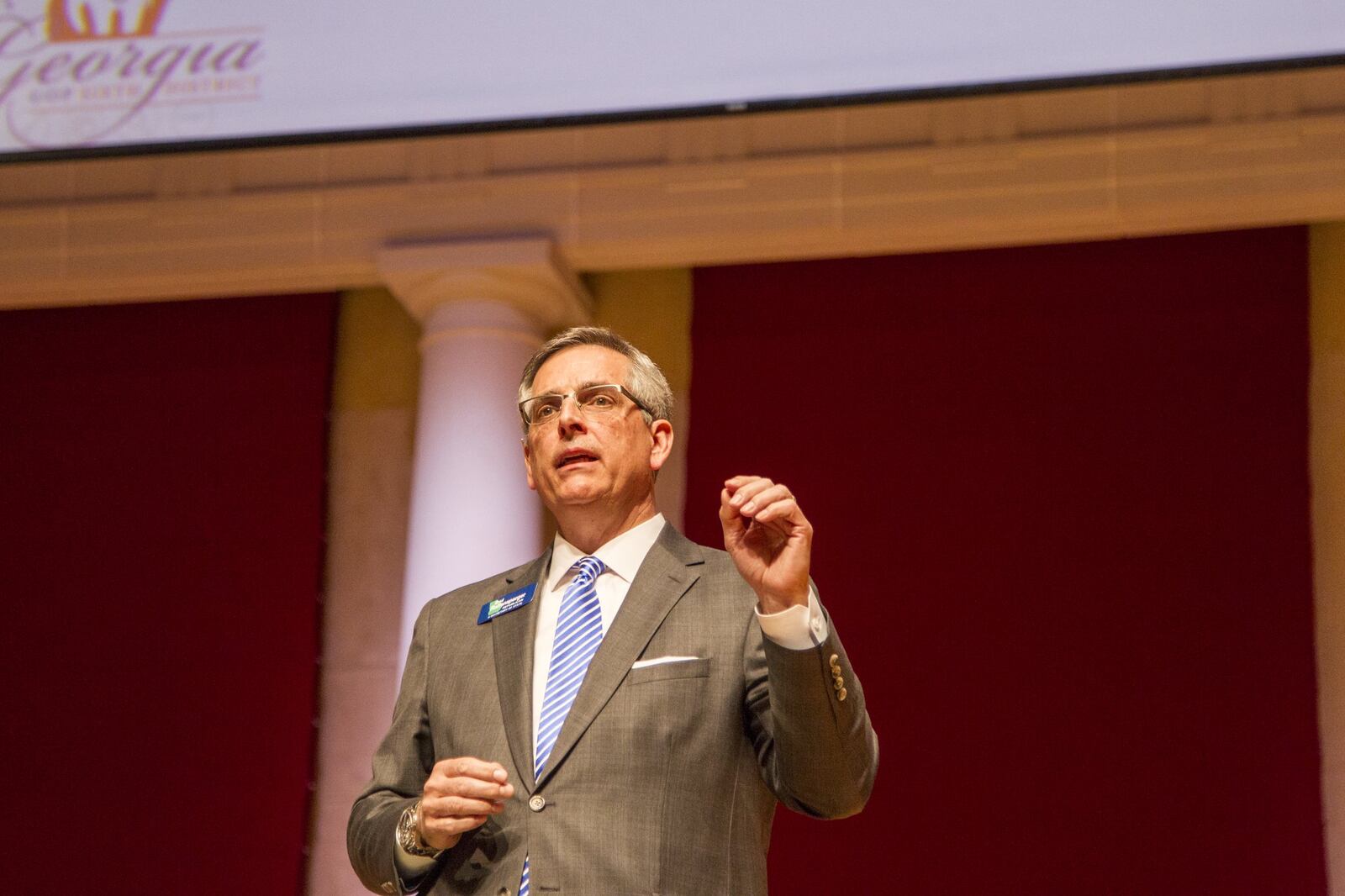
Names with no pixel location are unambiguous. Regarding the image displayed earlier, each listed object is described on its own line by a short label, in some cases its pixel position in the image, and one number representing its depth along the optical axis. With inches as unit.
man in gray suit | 142.0
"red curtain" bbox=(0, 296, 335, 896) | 339.0
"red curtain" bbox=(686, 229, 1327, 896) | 299.7
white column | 331.0
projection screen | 286.0
